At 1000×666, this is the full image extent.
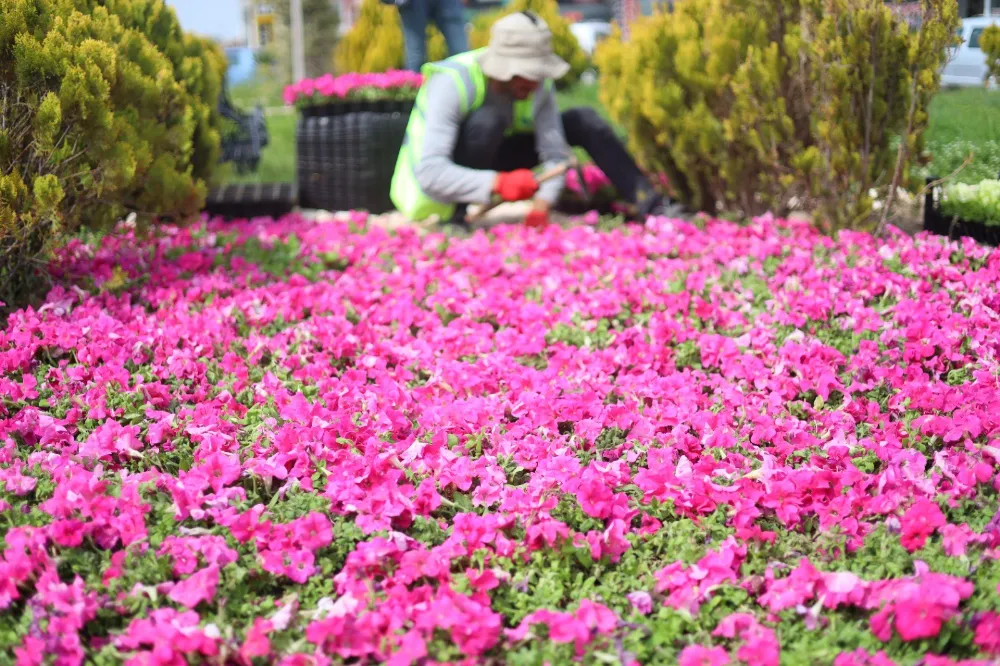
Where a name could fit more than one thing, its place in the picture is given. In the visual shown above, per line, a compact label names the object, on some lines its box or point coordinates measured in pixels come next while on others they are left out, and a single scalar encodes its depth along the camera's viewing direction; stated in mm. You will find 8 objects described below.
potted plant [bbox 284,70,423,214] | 6730
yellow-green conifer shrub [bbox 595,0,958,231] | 4750
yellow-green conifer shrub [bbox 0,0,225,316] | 3756
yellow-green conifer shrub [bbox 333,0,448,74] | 10656
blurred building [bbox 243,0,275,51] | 27288
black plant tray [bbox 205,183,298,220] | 6418
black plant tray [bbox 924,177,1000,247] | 4578
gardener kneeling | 5520
